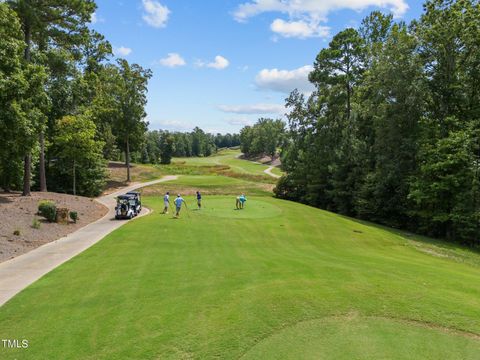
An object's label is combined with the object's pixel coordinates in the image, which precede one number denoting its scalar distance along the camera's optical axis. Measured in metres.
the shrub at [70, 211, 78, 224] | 25.34
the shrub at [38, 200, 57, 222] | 24.16
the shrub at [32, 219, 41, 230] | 21.75
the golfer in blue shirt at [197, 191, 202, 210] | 30.55
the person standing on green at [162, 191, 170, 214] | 29.21
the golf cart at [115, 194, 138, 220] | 27.33
